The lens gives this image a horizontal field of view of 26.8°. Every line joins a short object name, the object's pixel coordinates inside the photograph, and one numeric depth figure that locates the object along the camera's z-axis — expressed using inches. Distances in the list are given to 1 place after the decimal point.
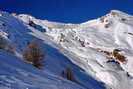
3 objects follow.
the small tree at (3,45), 1294.8
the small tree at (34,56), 1422.2
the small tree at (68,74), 1601.9
